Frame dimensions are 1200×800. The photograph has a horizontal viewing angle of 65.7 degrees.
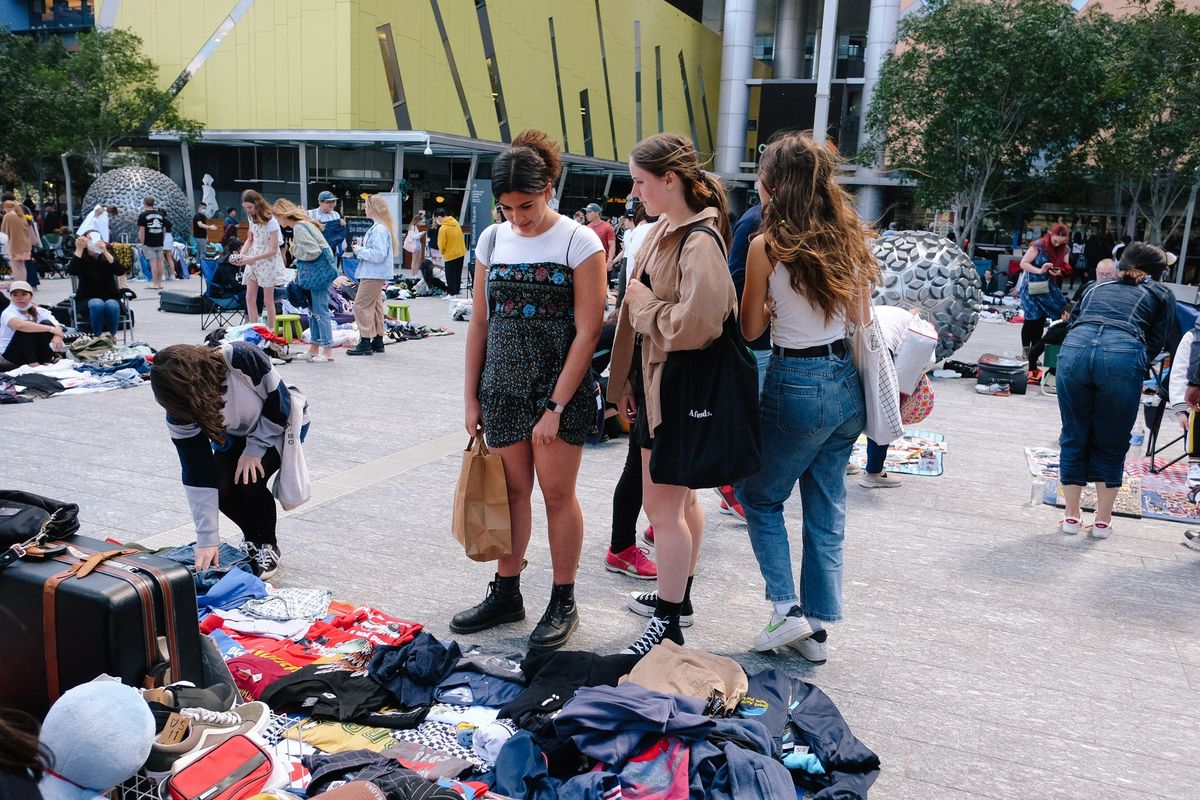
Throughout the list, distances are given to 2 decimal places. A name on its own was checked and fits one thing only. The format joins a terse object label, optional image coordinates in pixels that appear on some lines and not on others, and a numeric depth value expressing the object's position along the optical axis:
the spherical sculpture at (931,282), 9.53
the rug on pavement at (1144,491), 5.96
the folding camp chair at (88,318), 10.45
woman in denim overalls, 5.09
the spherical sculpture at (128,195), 20.45
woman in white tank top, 3.32
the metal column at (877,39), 37.06
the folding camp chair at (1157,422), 6.97
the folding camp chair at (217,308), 12.05
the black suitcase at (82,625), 2.60
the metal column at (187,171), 26.02
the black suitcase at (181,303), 13.67
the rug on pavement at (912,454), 6.82
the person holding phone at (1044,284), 11.02
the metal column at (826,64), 37.00
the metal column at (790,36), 42.62
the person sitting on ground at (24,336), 9.07
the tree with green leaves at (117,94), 24.75
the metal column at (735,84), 40.66
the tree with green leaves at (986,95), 21.98
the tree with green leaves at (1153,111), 18.95
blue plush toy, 1.92
